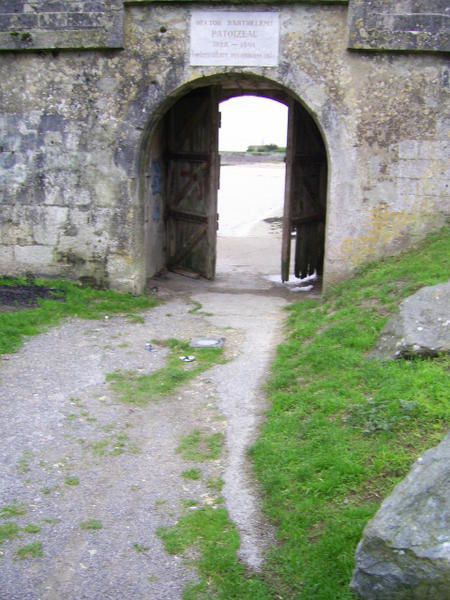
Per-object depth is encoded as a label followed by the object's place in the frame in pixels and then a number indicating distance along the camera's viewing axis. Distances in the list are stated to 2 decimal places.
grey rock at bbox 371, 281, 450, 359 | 5.98
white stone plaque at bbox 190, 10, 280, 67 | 9.07
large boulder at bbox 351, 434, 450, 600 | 3.29
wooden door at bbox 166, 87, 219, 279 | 11.08
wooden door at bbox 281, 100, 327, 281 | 10.87
